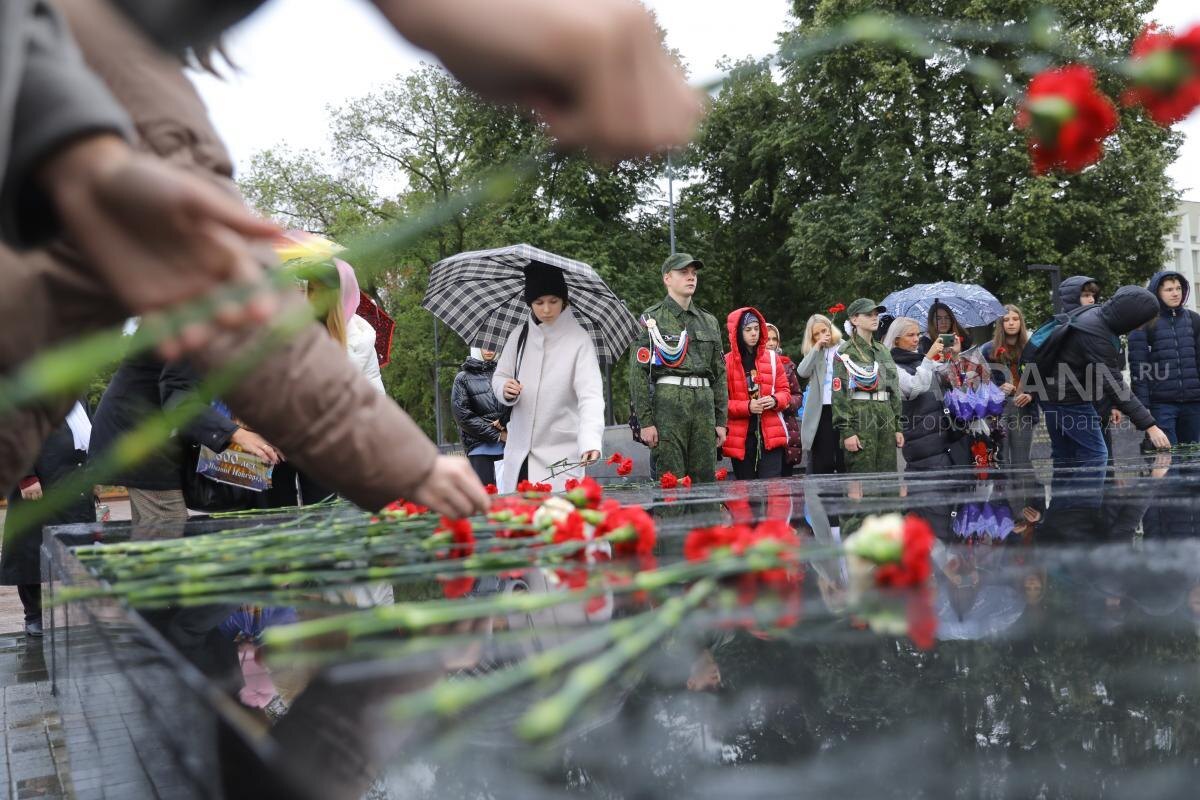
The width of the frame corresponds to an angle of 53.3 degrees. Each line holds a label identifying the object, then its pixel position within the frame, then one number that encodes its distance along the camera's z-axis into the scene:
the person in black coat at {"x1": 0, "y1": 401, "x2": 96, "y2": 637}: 6.80
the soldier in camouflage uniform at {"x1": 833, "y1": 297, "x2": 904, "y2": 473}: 9.62
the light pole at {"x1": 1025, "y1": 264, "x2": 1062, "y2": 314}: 20.26
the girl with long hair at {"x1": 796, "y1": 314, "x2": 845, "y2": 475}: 10.36
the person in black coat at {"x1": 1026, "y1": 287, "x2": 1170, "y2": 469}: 8.34
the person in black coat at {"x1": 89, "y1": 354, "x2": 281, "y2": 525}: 4.63
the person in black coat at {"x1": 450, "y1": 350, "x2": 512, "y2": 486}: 9.05
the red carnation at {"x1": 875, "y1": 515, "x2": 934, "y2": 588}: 1.65
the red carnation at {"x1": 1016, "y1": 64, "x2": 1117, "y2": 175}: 1.22
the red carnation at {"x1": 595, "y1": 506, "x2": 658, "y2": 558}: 2.16
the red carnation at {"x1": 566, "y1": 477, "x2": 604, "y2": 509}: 2.62
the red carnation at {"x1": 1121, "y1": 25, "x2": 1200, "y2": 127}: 1.18
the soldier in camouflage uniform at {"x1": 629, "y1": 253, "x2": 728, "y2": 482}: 8.55
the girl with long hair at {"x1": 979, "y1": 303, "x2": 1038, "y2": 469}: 10.80
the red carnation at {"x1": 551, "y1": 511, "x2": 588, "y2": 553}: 2.38
